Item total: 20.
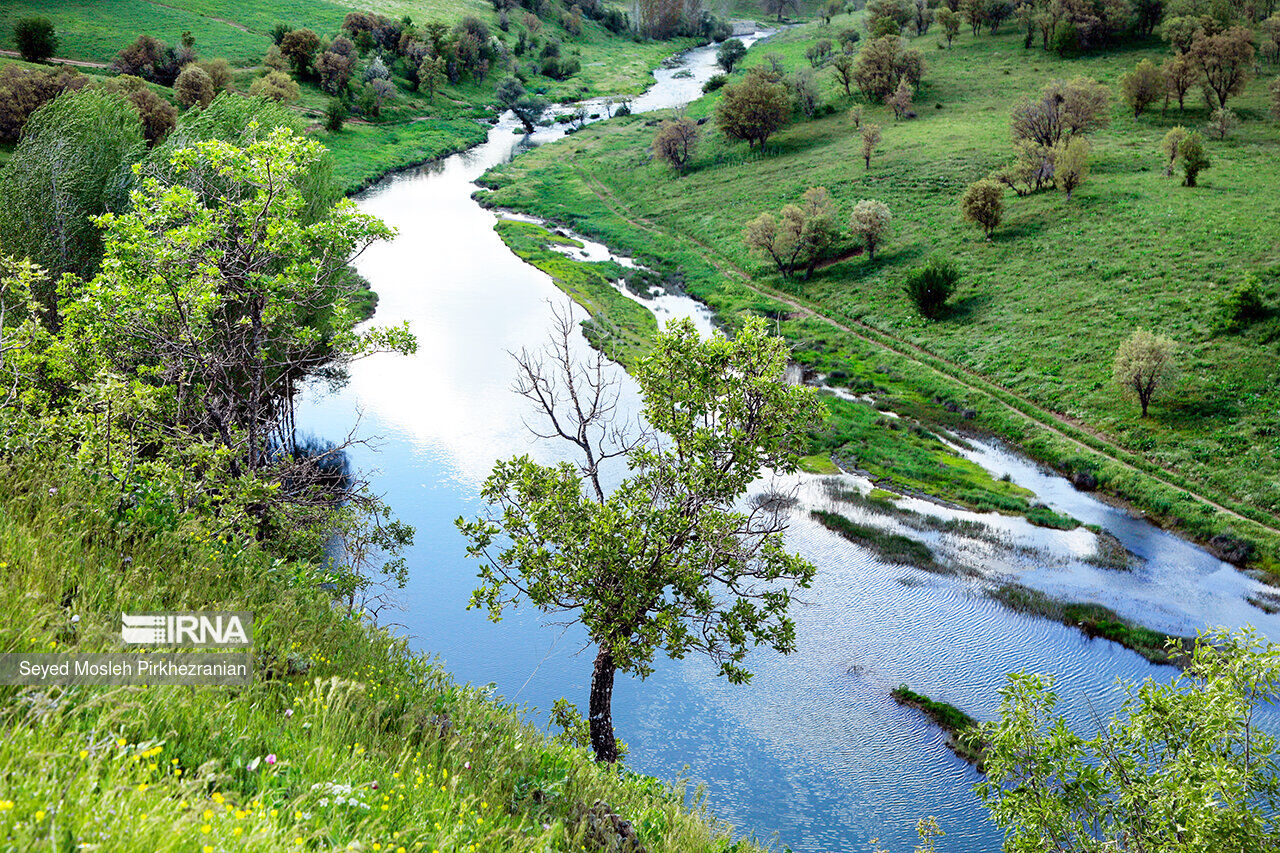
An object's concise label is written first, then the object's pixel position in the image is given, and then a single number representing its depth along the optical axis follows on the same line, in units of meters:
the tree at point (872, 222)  65.38
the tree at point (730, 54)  143.19
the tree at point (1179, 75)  79.38
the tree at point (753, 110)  92.31
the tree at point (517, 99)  132.62
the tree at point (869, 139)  82.21
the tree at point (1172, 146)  67.88
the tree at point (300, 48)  110.62
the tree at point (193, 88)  82.94
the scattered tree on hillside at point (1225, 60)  78.25
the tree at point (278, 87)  90.91
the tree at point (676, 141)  92.94
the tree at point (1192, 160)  64.75
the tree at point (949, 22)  114.12
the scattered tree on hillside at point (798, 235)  66.56
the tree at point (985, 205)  64.31
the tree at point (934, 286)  58.12
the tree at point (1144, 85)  81.12
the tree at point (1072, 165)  66.31
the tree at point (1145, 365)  43.00
